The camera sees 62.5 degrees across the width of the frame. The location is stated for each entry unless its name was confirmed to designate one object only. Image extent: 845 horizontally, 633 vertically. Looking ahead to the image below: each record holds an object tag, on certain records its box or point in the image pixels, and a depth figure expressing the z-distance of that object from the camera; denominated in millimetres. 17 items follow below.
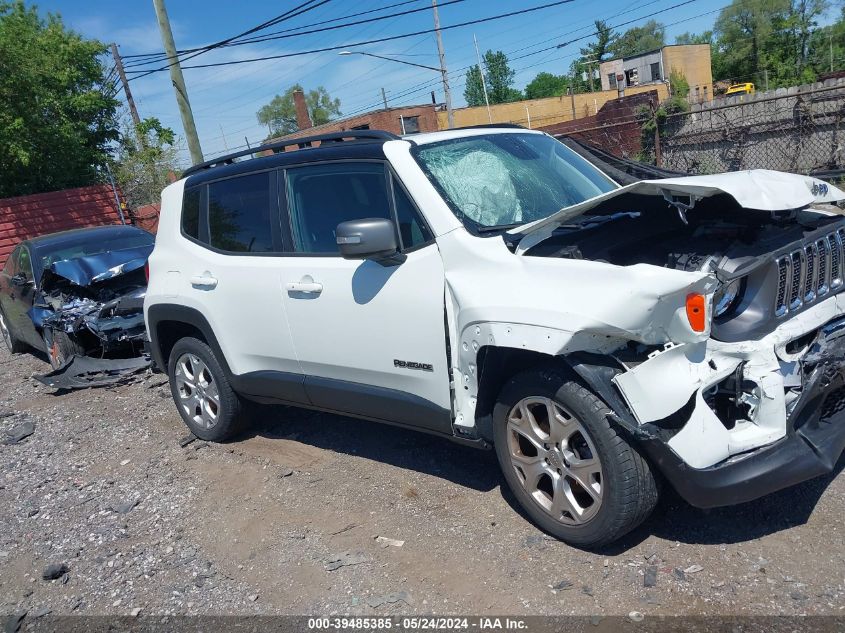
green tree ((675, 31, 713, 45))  80462
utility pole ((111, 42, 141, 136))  23984
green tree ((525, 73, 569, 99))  103312
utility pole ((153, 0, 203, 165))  13802
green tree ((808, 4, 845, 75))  54316
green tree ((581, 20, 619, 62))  83375
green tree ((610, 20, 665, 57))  91375
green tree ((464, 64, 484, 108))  92125
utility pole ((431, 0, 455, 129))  28542
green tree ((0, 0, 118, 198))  19656
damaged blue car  7586
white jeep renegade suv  2721
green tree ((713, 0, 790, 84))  58312
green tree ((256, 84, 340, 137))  98188
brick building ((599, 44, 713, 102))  55844
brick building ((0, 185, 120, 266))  19516
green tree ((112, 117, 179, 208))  22781
